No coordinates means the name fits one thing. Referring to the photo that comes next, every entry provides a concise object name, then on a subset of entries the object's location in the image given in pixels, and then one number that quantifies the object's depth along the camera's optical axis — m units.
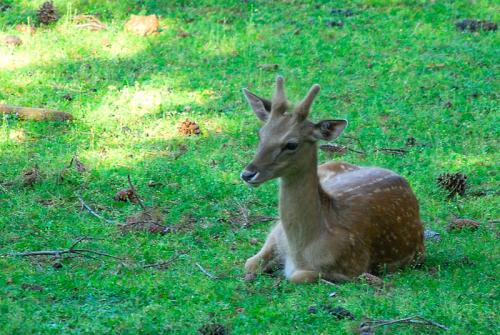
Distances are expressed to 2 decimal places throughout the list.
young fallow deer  15.95
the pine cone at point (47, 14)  28.53
